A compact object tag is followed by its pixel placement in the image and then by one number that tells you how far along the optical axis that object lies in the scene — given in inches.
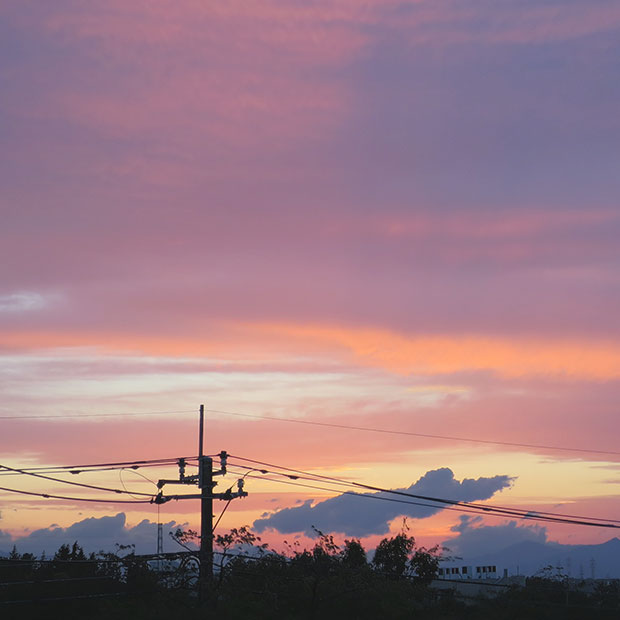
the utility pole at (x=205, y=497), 1625.2
